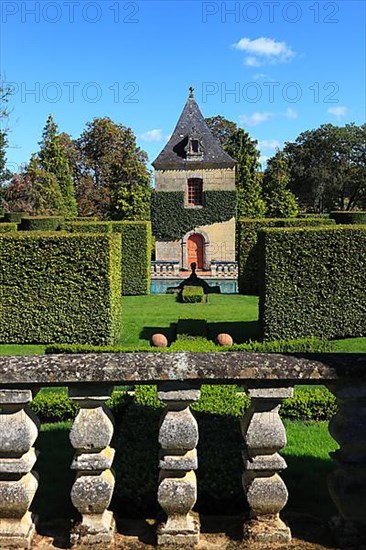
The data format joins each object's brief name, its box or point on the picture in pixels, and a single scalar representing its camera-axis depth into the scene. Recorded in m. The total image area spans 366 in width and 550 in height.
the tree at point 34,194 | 38.19
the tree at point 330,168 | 56.69
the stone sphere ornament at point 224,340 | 11.09
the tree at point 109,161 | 44.81
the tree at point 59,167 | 44.59
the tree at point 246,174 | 40.06
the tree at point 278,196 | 40.69
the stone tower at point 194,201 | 32.09
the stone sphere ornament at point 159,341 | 11.24
